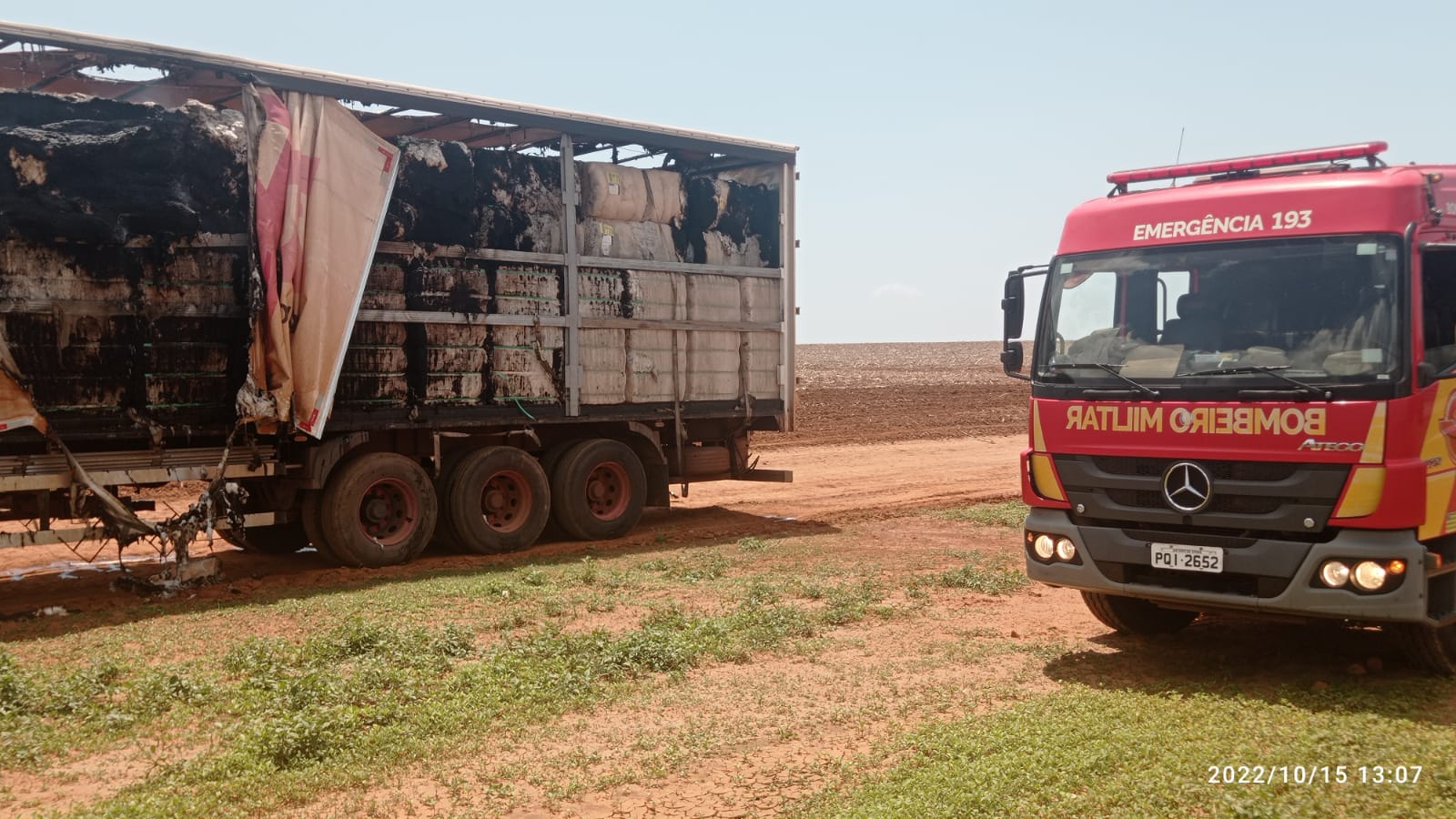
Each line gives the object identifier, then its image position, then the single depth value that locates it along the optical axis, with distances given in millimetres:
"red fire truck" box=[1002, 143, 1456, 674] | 6156
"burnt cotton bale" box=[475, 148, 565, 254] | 11641
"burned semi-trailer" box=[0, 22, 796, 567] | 9188
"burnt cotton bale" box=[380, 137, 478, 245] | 11078
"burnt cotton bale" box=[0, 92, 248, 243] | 8852
